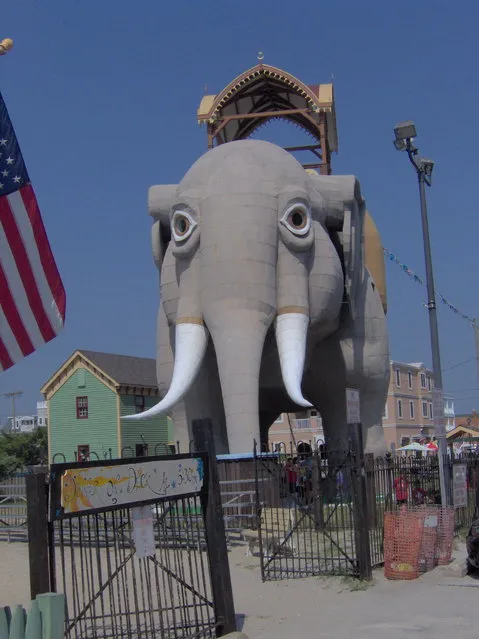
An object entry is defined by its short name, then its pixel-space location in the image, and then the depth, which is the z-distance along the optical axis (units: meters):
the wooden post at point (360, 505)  10.29
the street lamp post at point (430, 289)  12.90
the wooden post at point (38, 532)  5.88
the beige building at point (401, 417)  52.56
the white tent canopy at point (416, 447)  32.41
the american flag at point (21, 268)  6.64
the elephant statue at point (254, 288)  14.39
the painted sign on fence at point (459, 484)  13.16
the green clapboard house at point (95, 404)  40.56
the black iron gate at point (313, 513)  10.45
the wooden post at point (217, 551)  7.64
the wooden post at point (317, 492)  10.98
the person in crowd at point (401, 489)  13.09
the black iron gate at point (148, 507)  6.28
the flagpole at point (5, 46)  6.34
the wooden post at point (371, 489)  11.25
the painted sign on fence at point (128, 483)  6.30
